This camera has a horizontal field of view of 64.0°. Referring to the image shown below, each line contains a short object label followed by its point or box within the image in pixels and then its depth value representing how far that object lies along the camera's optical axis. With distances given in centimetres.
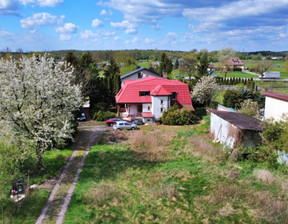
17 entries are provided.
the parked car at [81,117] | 3642
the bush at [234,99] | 3844
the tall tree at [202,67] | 5584
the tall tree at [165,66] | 8269
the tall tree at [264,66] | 7980
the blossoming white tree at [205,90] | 3901
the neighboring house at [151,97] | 3466
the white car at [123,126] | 3069
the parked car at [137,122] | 3357
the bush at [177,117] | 3316
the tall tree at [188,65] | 7838
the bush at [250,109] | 3000
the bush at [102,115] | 3597
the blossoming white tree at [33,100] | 1695
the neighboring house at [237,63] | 11088
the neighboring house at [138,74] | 4597
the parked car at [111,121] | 3322
